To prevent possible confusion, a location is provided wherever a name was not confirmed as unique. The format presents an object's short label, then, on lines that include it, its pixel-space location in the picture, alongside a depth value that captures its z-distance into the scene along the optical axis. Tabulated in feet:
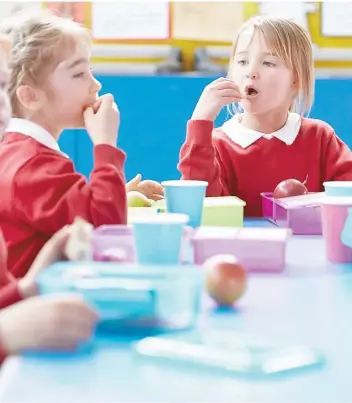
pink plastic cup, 6.02
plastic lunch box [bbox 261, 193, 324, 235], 7.00
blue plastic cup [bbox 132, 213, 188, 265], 5.37
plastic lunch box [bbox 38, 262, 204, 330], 4.60
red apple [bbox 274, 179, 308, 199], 7.57
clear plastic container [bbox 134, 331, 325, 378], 4.26
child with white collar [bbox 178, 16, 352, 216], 8.95
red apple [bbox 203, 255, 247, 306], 5.03
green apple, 7.60
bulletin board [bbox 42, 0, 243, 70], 13.84
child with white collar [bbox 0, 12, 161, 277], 6.46
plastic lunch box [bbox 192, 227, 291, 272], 5.74
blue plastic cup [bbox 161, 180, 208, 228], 6.76
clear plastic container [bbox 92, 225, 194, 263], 5.37
